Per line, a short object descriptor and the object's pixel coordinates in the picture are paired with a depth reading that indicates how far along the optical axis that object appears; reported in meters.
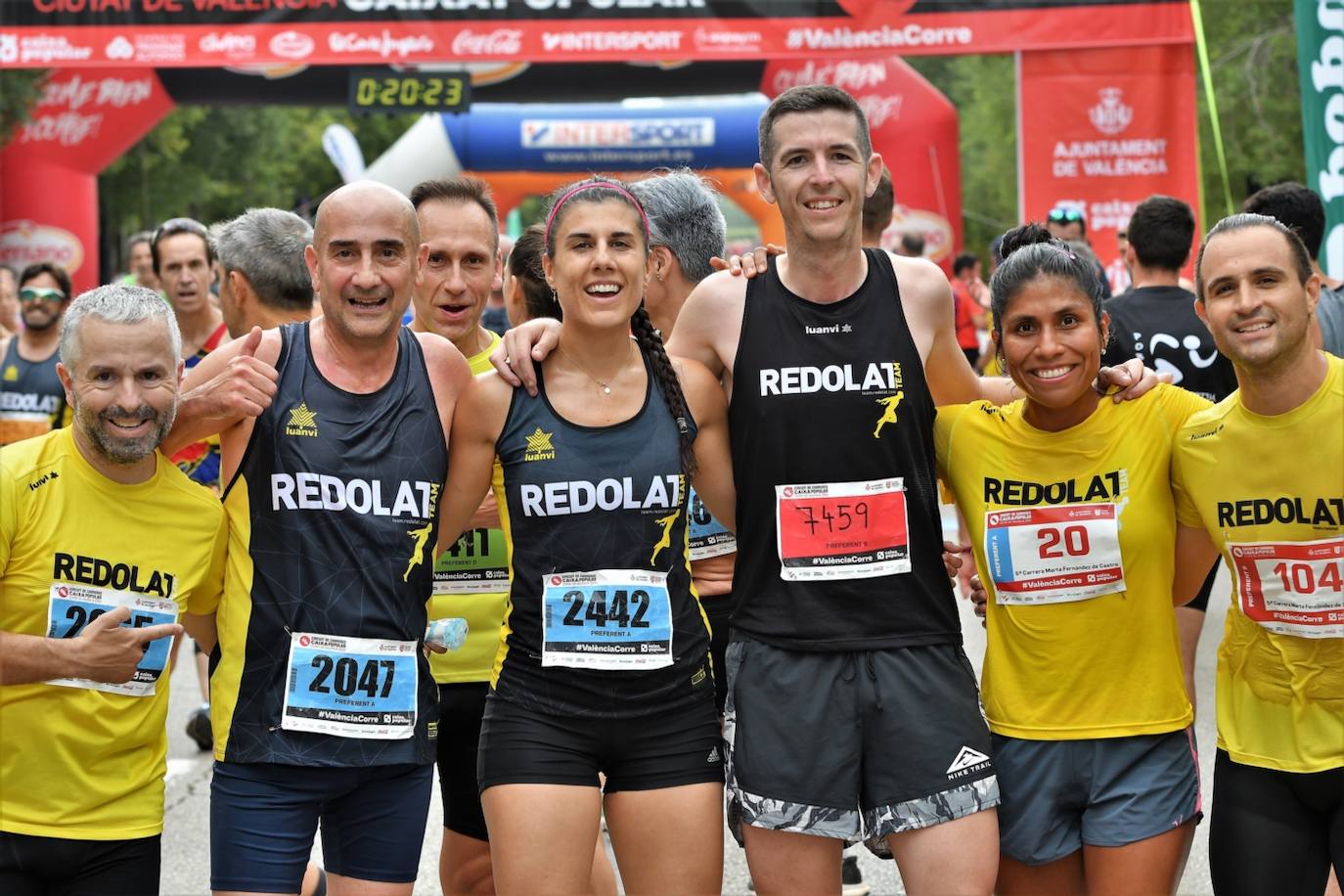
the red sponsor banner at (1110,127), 14.11
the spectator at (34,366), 8.07
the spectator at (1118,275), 13.66
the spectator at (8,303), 10.09
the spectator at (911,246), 14.84
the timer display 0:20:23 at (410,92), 15.80
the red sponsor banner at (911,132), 16.75
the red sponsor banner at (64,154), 17.25
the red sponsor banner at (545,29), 13.84
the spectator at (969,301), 13.84
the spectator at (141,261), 10.85
